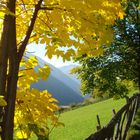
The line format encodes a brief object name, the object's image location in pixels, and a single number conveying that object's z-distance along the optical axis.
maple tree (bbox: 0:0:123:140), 2.24
